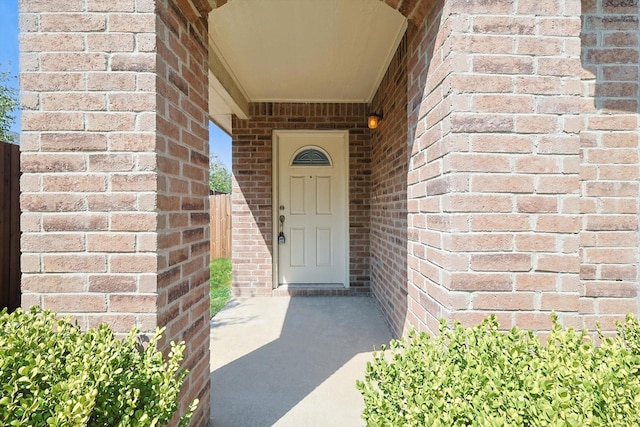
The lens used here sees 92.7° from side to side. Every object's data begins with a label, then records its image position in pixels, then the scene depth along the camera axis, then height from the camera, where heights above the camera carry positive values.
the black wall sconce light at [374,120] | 3.72 +1.10
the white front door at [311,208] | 4.34 +0.02
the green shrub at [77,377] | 0.83 -0.52
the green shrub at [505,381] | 0.80 -0.51
